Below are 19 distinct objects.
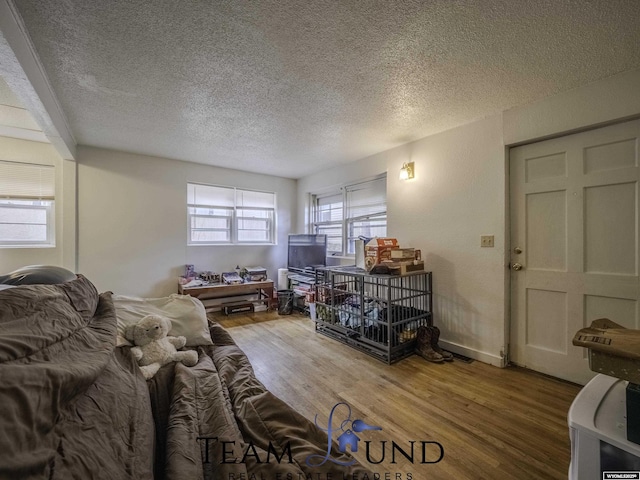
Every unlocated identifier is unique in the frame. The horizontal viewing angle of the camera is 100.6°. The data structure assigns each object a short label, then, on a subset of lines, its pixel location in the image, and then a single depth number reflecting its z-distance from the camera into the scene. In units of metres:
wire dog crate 2.60
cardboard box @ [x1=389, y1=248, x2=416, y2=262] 2.73
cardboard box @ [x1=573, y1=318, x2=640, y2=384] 0.82
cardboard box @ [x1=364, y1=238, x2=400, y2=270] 2.74
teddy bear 1.34
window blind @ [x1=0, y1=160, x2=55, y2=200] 3.02
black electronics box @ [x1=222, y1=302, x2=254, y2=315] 4.12
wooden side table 3.66
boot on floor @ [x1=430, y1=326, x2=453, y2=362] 2.59
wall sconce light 3.12
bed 0.59
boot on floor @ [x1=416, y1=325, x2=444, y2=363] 2.52
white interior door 1.90
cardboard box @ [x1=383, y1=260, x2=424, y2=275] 2.67
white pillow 1.62
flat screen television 4.28
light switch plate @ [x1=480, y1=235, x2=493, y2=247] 2.47
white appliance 0.83
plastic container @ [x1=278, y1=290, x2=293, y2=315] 4.18
